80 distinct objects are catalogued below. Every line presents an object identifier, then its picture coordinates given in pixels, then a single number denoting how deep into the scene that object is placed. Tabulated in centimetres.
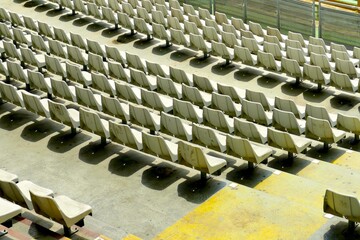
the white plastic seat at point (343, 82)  1493
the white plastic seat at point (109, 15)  1973
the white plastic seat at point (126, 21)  1939
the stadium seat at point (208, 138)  1216
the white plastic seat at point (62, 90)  1449
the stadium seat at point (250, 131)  1241
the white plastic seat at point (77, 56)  1670
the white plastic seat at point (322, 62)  1598
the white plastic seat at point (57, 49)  1716
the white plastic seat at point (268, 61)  1615
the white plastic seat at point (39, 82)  1501
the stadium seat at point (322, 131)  1243
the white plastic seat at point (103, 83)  1497
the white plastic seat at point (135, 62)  1653
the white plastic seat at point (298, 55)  1648
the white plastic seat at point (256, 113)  1327
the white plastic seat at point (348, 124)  1287
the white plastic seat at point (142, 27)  1895
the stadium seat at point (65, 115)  1327
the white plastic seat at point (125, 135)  1234
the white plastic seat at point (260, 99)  1412
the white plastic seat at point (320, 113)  1331
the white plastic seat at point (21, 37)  1803
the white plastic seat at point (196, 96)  1438
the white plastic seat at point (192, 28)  1855
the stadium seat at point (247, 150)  1158
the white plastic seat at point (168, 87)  1485
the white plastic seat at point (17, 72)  1547
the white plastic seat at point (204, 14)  2006
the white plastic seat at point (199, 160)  1122
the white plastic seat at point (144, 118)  1316
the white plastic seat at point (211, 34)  1828
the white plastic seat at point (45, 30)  1877
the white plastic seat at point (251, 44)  1731
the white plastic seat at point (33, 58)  1647
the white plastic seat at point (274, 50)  1683
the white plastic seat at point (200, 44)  1762
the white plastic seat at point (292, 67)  1575
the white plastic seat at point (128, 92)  1452
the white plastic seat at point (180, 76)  1563
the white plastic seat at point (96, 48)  1761
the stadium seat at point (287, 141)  1197
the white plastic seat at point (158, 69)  1611
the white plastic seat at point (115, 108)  1359
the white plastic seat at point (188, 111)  1349
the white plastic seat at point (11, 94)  1421
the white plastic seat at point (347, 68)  1562
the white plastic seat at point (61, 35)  1841
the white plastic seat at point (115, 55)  1703
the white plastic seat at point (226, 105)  1377
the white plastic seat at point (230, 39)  1786
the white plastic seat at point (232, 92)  1457
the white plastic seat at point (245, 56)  1662
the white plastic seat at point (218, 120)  1302
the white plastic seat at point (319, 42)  1752
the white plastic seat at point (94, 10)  2011
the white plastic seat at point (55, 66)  1599
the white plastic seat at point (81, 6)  2056
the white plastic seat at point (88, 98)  1401
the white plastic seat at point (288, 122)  1281
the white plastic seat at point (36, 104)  1376
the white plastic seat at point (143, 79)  1533
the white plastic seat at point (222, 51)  1712
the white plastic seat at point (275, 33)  1834
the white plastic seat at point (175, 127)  1264
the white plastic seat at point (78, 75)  1545
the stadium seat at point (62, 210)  963
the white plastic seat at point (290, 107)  1366
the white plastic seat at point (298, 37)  1788
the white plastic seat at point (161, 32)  1847
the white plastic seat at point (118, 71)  1581
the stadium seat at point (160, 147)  1181
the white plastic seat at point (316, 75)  1530
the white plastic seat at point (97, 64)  1634
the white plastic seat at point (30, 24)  1908
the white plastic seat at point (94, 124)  1279
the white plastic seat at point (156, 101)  1409
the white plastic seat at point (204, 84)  1518
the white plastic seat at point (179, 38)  1800
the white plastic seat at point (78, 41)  1788
